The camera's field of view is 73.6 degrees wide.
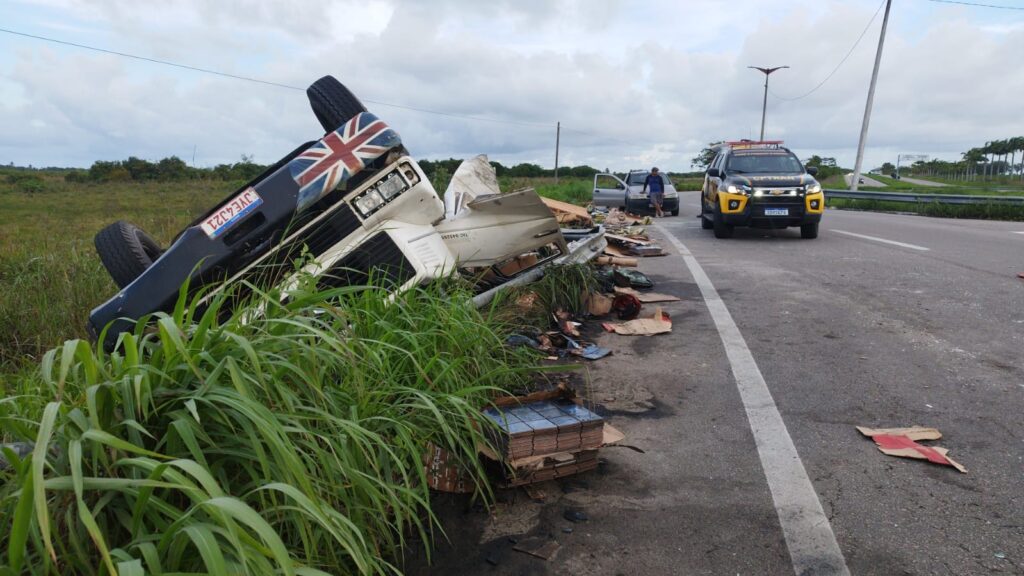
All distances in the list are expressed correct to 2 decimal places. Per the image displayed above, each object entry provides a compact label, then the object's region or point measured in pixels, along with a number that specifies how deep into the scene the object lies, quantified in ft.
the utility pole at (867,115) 90.23
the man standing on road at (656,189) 69.56
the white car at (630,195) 71.36
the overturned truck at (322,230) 14.24
